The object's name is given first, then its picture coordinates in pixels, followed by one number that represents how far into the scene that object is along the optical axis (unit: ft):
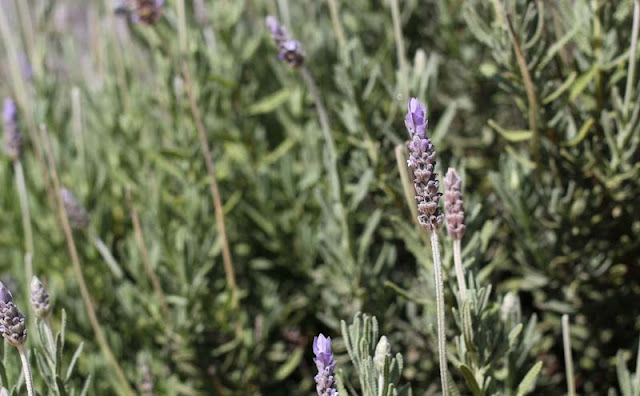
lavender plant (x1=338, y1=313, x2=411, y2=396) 2.34
